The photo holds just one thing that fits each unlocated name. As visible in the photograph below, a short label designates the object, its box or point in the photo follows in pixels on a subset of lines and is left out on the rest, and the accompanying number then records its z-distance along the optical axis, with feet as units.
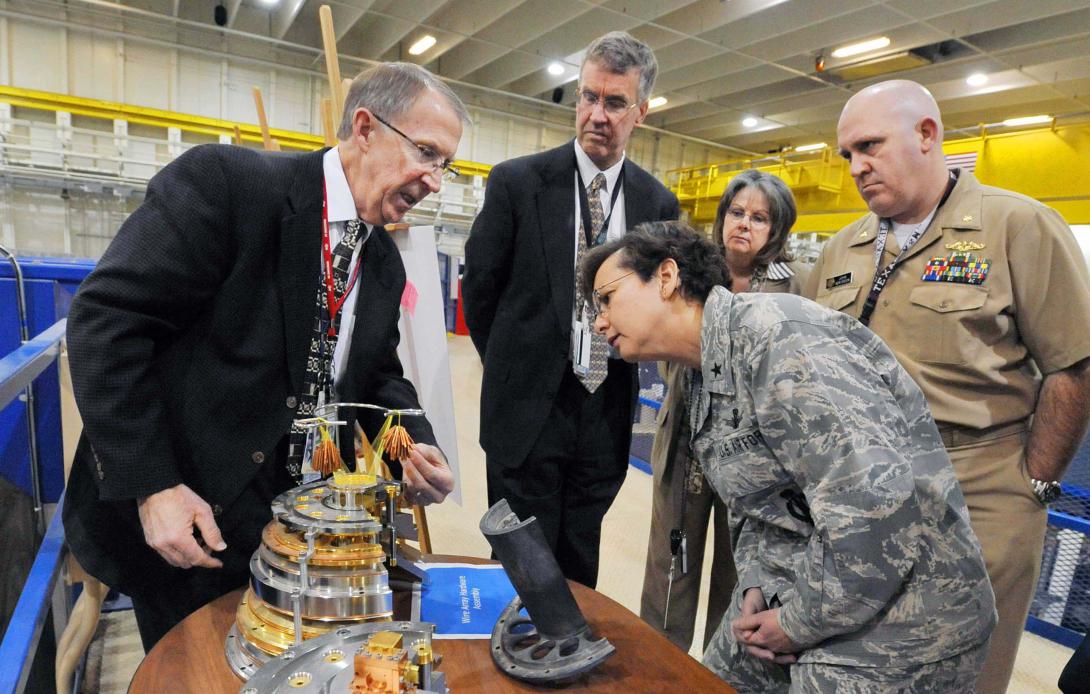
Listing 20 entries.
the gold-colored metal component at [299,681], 2.41
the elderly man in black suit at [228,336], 3.24
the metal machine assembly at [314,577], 2.94
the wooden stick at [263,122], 8.02
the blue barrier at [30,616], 2.96
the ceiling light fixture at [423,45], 29.78
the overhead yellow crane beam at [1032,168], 19.02
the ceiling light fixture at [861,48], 26.12
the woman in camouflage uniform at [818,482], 3.20
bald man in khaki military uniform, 4.71
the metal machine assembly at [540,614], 3.03
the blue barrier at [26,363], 3.78
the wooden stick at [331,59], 6.20
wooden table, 2.96
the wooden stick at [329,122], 7.26
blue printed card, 3.58
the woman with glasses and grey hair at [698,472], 6.55
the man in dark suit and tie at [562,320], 5.76
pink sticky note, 7.88
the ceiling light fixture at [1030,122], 21.01
